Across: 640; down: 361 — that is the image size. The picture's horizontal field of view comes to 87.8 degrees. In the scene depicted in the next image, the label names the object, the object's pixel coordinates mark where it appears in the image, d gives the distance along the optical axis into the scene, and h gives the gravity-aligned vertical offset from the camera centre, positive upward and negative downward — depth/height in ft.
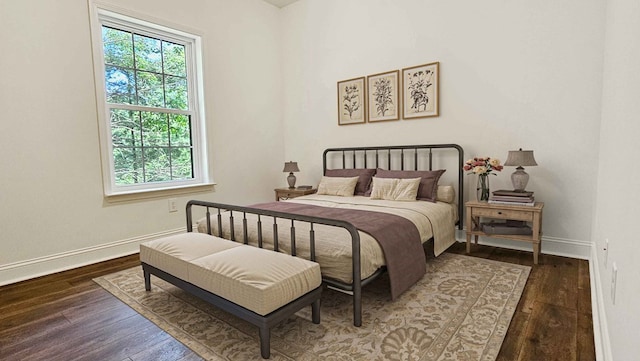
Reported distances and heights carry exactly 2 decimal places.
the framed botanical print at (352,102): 14.35 +2.31
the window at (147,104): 11.29 +2.05
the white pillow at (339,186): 13.03 -1.26
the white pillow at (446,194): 11.46 -1.46
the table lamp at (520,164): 9.77 -0.42
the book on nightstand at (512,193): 9.95 -1.32
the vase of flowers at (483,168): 10.63 -0.56
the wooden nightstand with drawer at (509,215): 9.62 -1.97
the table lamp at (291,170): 15.26 -0.65
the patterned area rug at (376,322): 5.77 -3.39
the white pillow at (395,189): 11.30 -1.25
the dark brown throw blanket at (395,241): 7.40 -2.09
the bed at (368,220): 6.88 -1.71
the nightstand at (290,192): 14.96 -1.68
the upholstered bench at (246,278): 5.60 -2.25
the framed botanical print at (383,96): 13.41 +2.35
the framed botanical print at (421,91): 12.40 +2.35
